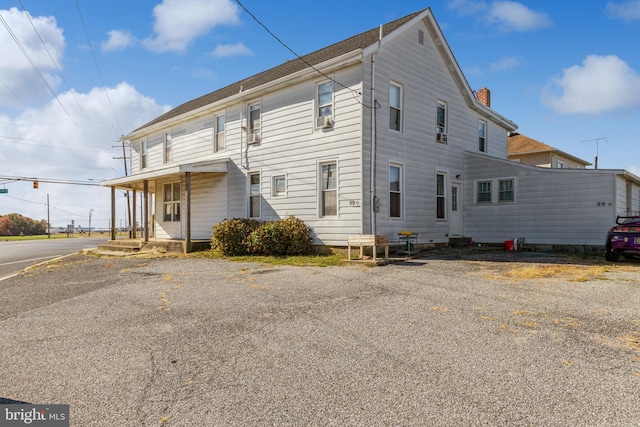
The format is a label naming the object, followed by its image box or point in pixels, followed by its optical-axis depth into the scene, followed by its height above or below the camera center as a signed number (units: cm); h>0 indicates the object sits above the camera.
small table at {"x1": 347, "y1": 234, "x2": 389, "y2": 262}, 1059 -75
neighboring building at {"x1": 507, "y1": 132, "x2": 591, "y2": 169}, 2562 +409
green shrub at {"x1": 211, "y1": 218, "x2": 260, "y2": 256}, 1368 -78
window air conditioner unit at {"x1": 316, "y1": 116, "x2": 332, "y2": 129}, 1288 +311
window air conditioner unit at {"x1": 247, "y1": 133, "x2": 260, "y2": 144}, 1526 +305
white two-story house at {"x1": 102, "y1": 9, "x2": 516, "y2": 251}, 1248 +273
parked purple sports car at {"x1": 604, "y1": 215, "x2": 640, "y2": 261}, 1034 -72
